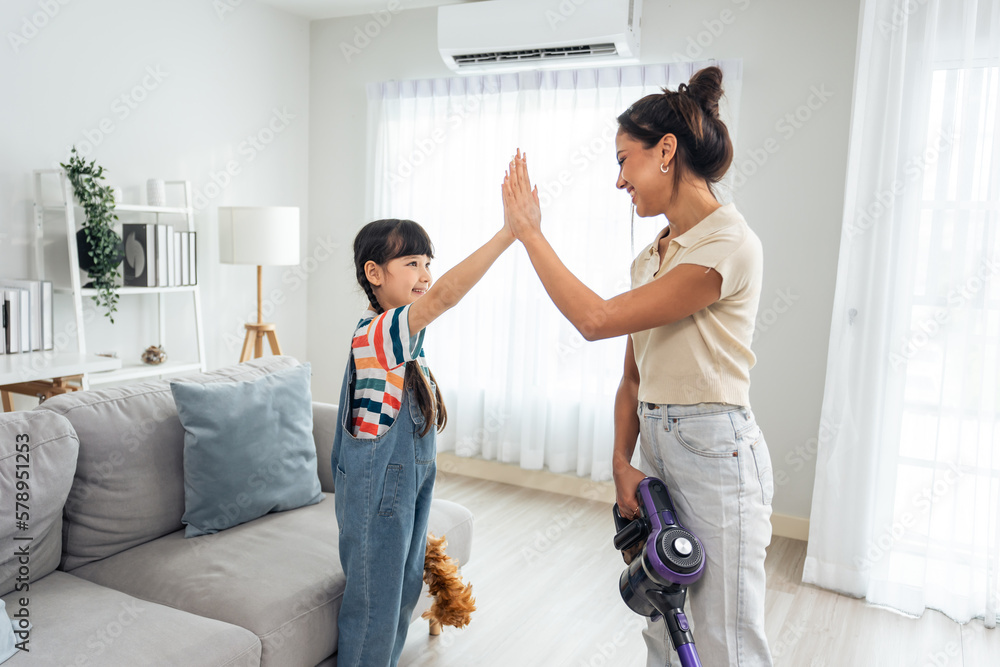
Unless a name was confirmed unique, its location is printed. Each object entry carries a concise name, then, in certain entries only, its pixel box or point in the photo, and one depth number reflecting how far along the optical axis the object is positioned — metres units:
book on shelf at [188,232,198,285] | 3.64
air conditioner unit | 3.32
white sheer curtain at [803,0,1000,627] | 2.54
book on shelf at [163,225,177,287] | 3.47
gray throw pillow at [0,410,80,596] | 1.63
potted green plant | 3.07
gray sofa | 1.53
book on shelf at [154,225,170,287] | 3.42
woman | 1.21
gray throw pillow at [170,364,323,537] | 2.03
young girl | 1.66
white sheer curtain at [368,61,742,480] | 3.60
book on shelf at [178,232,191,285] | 3.59
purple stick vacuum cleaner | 1.18
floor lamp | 3.68
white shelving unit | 3.06
